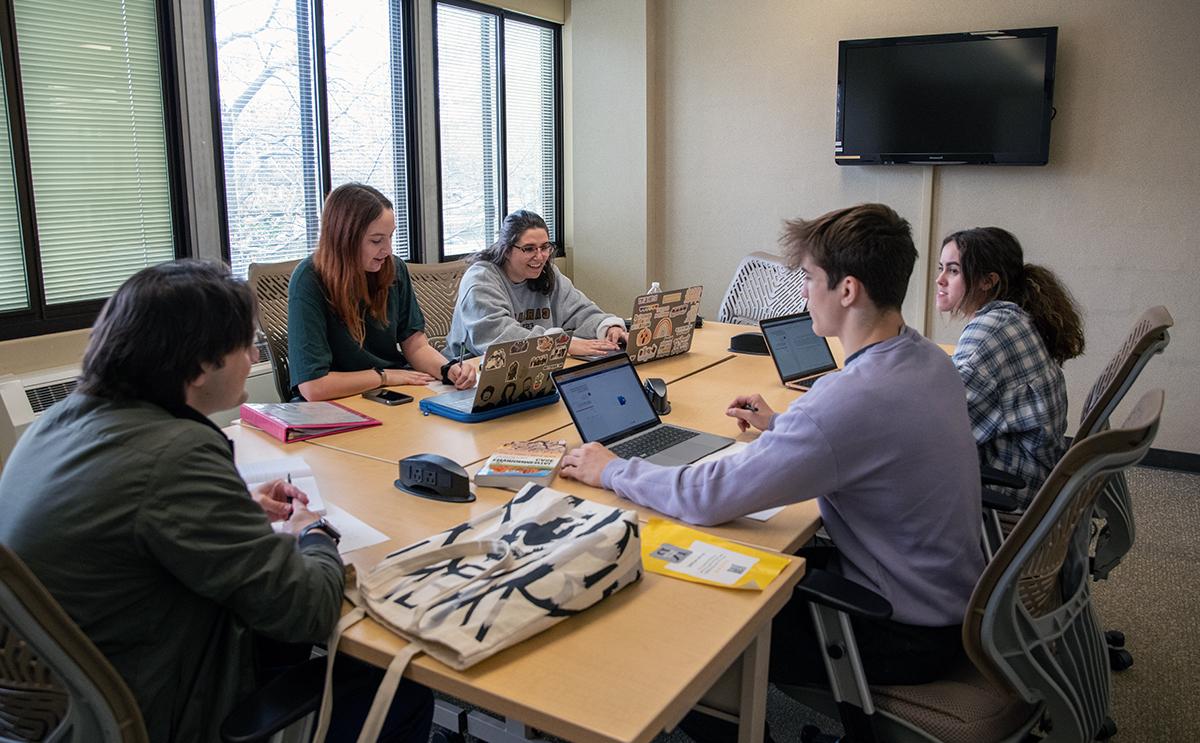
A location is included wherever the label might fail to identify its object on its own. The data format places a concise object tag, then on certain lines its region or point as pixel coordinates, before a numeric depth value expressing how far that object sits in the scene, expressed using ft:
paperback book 6.40
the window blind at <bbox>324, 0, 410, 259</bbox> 14.84
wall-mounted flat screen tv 14.43
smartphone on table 8.96
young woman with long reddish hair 9.37
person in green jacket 4.09
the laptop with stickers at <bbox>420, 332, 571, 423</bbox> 8.07
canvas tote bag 4.21
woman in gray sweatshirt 11.21
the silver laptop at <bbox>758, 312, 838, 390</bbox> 9.85
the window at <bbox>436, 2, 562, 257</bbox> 17.20
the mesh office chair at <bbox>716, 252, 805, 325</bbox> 14.07
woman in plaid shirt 7.85
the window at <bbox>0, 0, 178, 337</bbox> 10.82
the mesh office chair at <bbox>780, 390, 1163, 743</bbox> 4.95
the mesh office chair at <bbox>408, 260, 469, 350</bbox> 13.11
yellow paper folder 4.99
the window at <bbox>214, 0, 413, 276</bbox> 13.28
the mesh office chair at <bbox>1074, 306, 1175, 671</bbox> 6.72
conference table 3.89
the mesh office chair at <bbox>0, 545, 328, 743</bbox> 3.60
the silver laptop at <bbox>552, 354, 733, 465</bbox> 7.17
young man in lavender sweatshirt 5.39
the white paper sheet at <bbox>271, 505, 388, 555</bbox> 5.44
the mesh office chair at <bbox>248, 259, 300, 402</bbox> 10.36
